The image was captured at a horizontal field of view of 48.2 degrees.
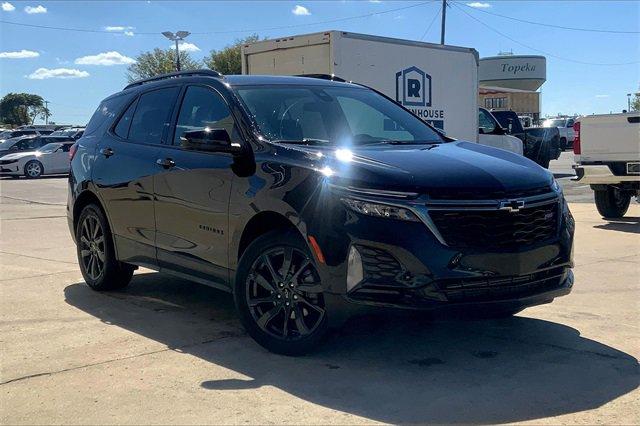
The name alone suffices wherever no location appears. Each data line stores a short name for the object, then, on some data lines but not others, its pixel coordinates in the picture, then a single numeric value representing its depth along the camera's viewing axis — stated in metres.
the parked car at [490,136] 16.70
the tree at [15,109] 97.00
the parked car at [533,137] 21.42
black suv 4.06
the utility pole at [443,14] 45.31
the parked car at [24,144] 27.83
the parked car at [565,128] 40.61
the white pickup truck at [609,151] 10.30
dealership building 70.38
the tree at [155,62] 58.22
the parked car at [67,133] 33.22
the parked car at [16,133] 36.03
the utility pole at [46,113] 105.57
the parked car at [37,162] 25.84
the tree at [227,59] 57.19
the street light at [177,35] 34.88
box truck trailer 12.36
